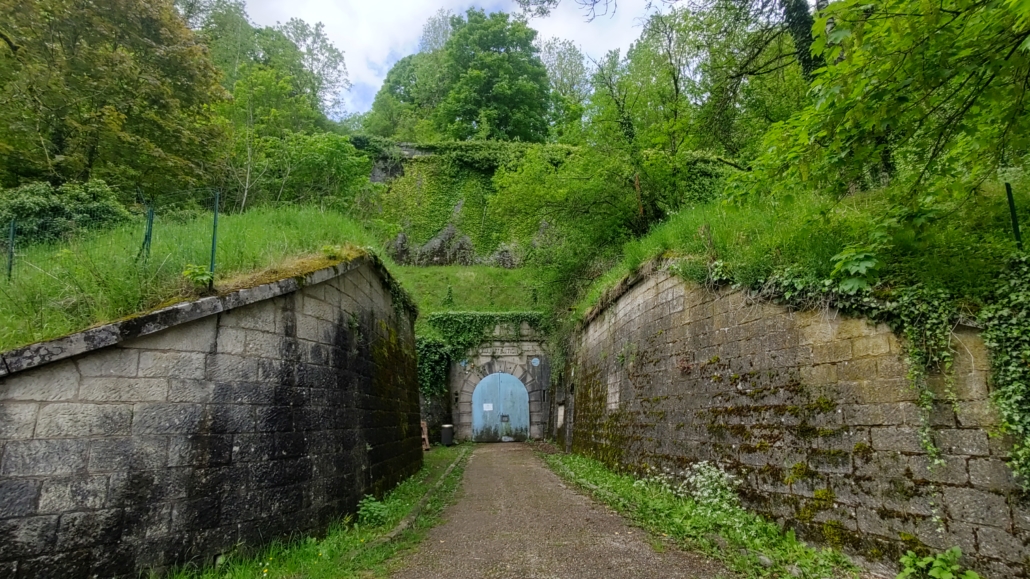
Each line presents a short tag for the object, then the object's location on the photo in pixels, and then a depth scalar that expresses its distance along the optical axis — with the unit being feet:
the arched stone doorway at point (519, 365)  57.41
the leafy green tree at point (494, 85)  95.20
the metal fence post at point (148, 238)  14.79
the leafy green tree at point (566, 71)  108.27
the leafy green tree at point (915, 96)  10.02
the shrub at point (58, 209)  22.57
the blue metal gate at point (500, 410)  56.70
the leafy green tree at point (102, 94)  30.42
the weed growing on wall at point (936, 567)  10.50
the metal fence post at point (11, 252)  14.89
